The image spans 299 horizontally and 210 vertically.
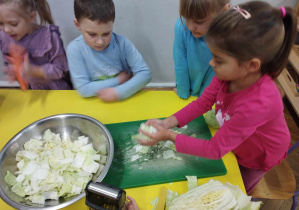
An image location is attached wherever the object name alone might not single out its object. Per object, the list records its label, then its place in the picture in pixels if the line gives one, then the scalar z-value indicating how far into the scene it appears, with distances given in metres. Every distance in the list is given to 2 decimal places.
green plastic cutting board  1.21
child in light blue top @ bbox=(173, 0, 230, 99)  1.35
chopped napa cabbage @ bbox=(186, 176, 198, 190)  1.17
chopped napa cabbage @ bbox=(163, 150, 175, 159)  1.30
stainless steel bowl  1.09
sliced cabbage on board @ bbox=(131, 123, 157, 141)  1.23
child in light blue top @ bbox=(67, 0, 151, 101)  1.53
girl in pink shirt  0.92
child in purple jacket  1.76
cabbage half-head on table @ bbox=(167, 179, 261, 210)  1.04
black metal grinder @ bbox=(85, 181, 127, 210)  0.85
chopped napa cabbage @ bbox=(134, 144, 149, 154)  1.33
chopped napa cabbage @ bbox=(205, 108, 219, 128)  1.43
